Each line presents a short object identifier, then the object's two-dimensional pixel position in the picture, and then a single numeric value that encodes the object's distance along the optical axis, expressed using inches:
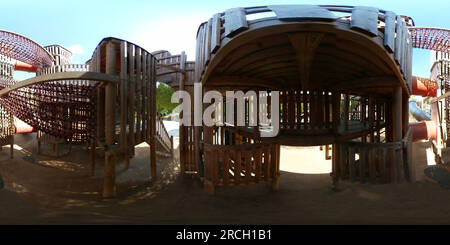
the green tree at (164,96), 877.2
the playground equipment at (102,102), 165.9
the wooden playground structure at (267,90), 113.9
